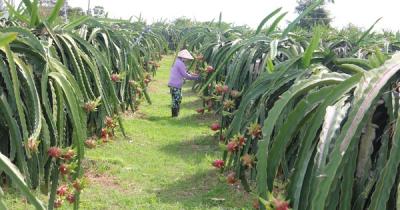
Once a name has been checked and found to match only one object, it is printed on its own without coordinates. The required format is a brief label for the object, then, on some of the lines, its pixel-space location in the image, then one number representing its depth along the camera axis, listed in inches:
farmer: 304.7
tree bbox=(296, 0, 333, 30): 778.5
